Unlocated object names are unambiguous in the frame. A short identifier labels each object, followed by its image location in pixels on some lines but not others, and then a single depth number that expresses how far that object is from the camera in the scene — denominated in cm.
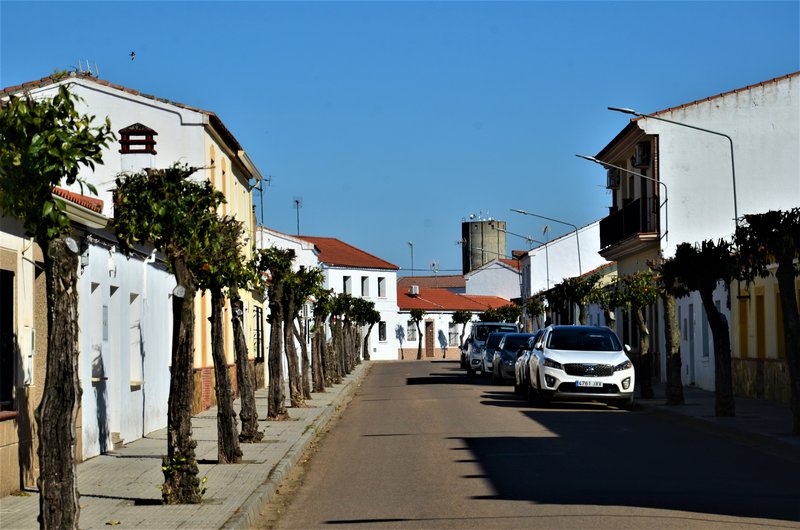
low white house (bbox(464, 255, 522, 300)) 11762
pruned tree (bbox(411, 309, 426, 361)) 9812
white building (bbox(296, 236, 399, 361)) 9492
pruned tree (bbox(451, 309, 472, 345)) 10131
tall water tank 12706
